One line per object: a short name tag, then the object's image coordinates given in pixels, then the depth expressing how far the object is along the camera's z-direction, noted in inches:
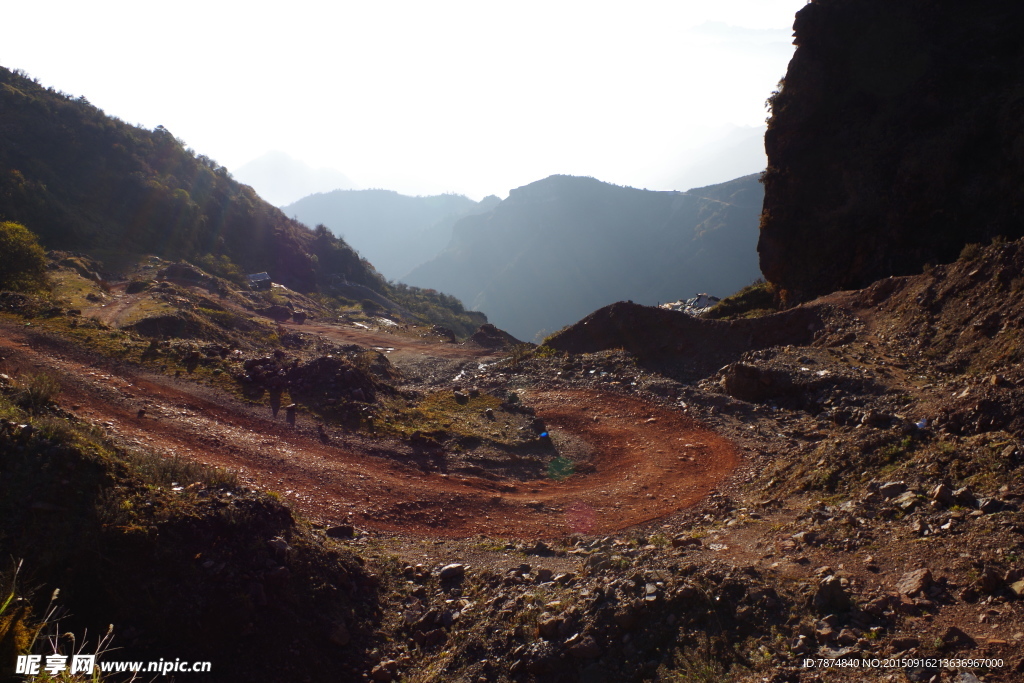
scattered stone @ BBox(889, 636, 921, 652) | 141.6
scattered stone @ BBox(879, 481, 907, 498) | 236.8
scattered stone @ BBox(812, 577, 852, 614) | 163.0
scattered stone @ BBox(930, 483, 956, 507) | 210.2
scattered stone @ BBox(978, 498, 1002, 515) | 194.8
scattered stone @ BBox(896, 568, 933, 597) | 161.3
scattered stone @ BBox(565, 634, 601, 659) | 166.6
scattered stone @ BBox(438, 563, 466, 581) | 235.6
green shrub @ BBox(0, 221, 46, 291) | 699.4
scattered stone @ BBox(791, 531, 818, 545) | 220.9
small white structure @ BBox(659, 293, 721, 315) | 1285.7
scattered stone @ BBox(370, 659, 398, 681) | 177.5
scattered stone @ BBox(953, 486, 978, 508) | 206.2
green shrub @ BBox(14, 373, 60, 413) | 295.0
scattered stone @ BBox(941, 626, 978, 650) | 136.9
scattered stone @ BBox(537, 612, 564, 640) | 176.4
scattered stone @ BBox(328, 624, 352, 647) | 184.1
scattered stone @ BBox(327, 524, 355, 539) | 280.4
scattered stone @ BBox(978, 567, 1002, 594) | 153.1
